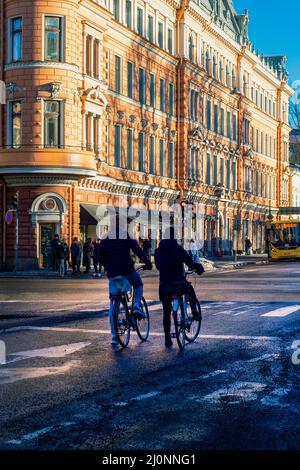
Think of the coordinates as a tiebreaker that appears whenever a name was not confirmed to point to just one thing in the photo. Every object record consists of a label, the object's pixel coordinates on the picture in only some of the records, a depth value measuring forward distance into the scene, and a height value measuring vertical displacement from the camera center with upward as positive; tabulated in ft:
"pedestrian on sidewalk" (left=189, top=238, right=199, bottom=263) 119.24 -0.67
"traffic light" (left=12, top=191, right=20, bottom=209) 128.44 +6.99
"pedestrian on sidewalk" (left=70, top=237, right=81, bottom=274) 128.36 -1.02
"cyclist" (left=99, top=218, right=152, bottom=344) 42.73 -0.70
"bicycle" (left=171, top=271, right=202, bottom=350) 41.81 -3.59
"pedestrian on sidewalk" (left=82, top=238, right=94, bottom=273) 134.57 -0.93
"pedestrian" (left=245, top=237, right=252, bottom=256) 244.22 +0.34
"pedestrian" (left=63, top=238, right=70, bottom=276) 122.73 -0.79
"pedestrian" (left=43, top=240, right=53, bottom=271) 136.05 -1.38
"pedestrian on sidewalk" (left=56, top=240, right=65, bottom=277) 119.14 -1.22
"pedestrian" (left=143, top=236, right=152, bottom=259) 151.94 +0.30
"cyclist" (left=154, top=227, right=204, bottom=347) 41.73 -1.18
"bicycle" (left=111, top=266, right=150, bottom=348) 41.98 -3.38
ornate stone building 135.23 +25.39
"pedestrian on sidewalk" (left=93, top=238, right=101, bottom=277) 122.46 -1.61
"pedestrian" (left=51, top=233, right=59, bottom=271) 126.31 -0.12
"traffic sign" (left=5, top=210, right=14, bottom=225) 129.90 +4.62
